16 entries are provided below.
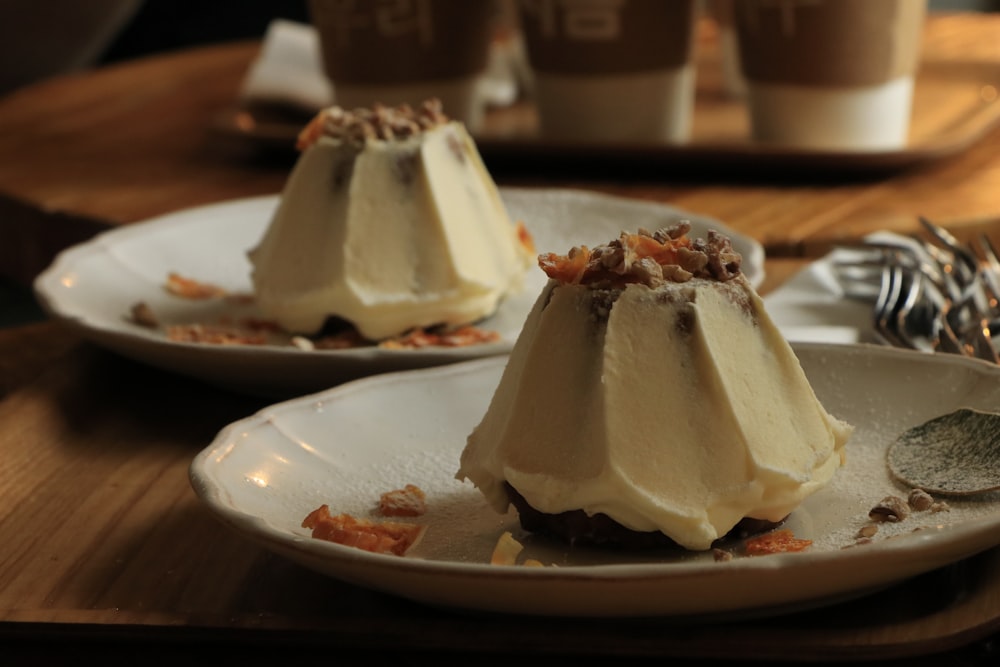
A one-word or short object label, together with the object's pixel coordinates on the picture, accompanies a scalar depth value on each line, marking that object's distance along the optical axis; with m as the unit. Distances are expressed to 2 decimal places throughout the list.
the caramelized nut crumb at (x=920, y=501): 0.64
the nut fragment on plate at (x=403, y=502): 0.65
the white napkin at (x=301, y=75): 1.03
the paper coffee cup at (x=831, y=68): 0.91
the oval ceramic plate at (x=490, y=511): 0.52
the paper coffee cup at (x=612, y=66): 0.93
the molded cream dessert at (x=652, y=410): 0.63
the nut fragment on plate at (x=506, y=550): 0.63
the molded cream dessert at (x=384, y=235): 0.76
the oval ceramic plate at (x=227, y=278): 0.71
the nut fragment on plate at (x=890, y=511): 0.63
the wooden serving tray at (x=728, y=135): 0.92
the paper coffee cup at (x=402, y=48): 0.94
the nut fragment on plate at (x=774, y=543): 0.63
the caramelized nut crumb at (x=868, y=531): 0.63
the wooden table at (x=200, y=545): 0.55
